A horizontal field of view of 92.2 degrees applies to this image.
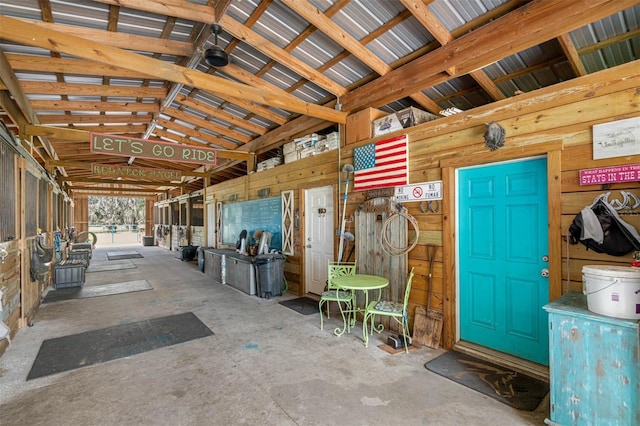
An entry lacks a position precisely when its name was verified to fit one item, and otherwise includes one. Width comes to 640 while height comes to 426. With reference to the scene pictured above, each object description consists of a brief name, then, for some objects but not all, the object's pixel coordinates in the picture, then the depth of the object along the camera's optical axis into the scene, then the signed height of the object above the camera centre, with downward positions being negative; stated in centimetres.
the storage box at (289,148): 612 +138
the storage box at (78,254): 831 -98
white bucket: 188 -50
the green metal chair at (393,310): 338 -106
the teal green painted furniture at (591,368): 186 -100
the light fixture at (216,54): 371 +199
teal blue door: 288 -45
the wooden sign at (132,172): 764 +120
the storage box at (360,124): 439 +135
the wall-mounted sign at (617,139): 229 +56
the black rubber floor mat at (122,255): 1177 -151
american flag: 390 +68
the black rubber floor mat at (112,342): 315 -147
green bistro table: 354 -81
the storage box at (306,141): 564 +140
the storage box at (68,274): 649 -120
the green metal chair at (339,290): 395 -103
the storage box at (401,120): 393 +125
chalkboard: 665 -7
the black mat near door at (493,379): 247 -149
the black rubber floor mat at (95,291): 584 -150
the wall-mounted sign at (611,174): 226 +29
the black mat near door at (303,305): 486 -151
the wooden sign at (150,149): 484 +116
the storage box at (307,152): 559 +119
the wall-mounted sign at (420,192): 356 +27
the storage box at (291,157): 605 +119
